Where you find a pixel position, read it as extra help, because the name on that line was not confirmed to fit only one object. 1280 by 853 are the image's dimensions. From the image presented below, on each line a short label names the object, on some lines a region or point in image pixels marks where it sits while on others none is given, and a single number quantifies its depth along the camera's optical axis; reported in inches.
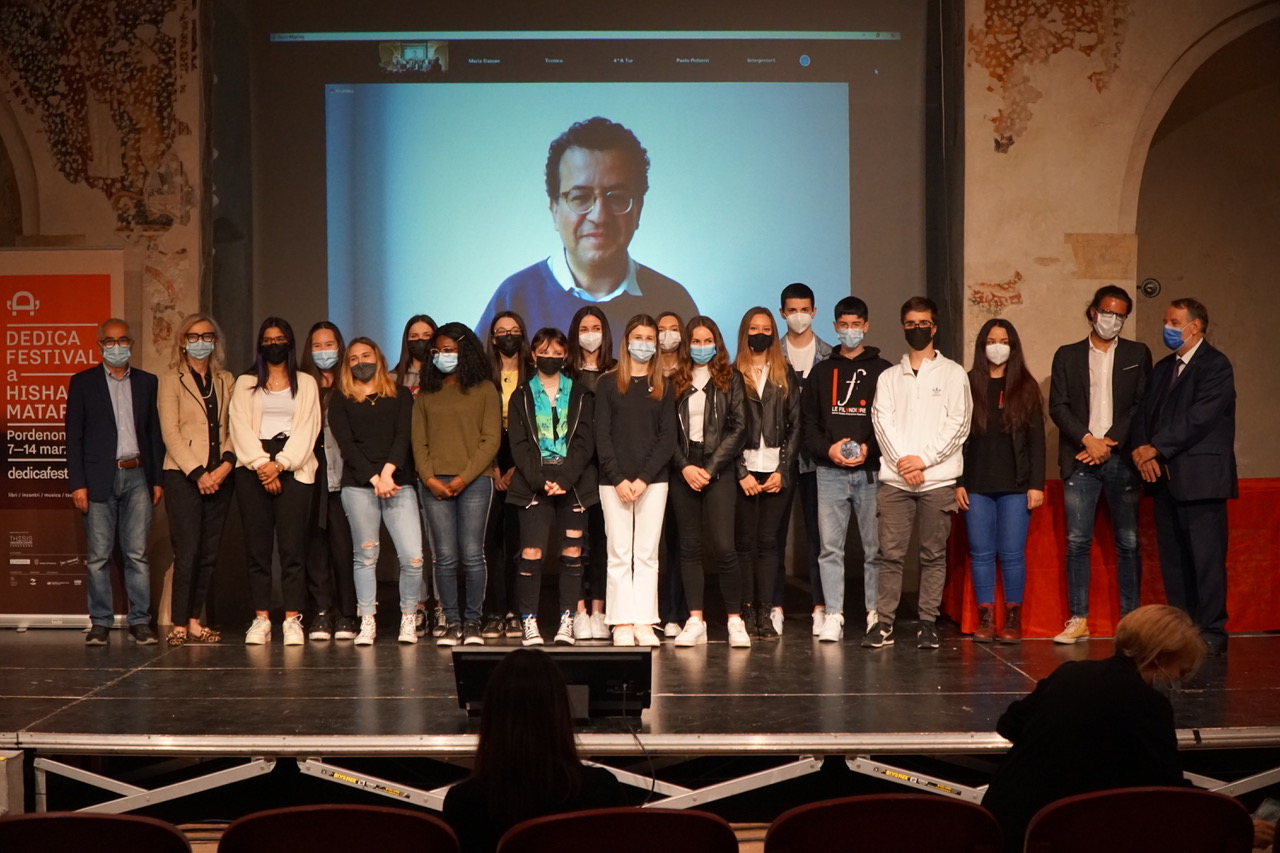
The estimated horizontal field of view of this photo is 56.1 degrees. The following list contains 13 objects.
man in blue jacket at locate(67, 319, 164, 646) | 235.3
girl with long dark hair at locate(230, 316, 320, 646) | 228.2
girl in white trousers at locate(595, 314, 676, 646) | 221.9
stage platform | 160.4
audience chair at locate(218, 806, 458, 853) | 96.7
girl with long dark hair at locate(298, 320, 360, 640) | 232.4
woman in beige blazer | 232.8
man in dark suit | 216.8
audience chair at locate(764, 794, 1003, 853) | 97.3
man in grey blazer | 226.8
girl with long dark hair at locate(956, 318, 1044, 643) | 226.2
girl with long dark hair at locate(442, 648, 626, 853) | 102.7
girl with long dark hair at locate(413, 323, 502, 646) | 224.4
